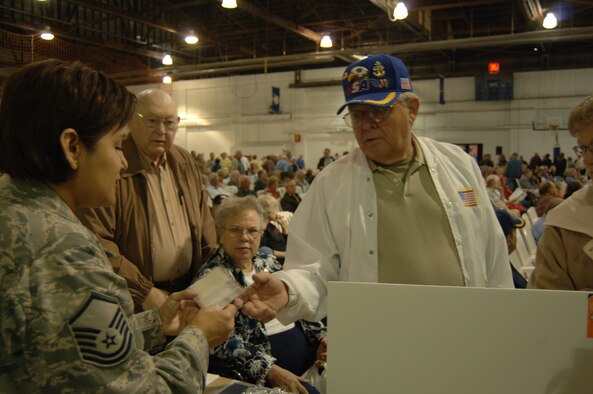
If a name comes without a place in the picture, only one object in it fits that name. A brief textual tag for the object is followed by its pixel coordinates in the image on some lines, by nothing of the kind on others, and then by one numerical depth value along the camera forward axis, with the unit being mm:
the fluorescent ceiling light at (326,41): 11031
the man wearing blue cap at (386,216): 1666
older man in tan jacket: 2039
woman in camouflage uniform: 868
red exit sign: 15873
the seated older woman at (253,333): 2258
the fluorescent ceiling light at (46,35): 12352
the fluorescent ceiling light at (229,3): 8109
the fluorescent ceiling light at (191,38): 11508
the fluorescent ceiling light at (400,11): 8336
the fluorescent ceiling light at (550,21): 9352
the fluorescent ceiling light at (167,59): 13438
